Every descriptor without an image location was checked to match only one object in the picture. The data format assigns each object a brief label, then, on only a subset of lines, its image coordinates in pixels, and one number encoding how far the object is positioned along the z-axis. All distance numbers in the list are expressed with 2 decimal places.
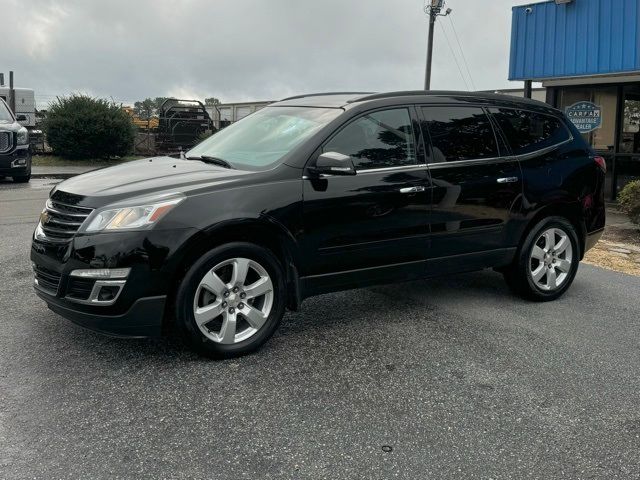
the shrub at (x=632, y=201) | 9.23
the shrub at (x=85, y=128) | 20.18
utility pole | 23.44
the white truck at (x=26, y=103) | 25.09
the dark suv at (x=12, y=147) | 13.27
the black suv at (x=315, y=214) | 3.63
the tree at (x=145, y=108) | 35.08
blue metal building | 12.12
